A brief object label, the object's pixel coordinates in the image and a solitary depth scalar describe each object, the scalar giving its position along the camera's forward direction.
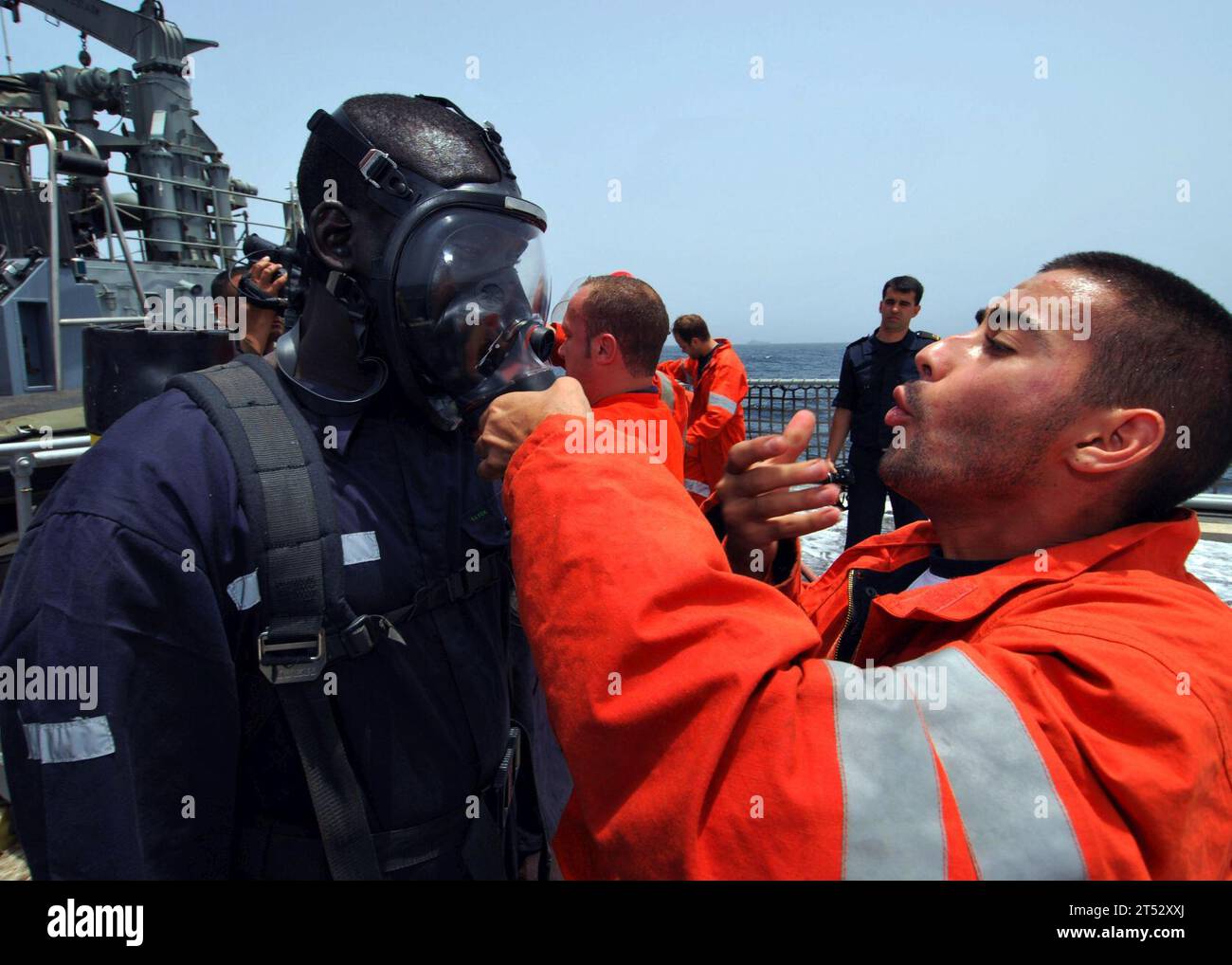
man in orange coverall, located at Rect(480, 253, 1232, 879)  0.83
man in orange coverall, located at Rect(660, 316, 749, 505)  5.17
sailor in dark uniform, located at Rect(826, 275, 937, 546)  5.34
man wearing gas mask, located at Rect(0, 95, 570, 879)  1.11
